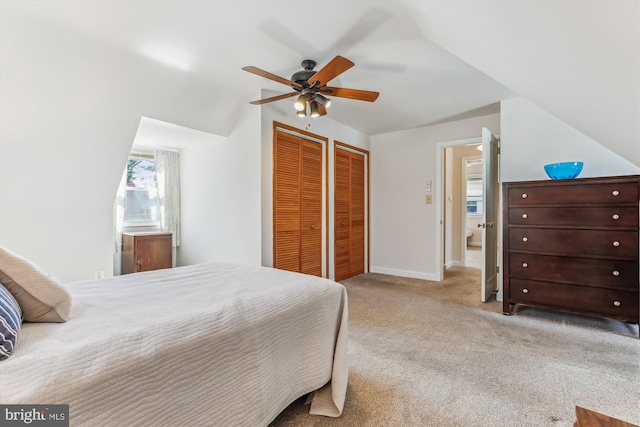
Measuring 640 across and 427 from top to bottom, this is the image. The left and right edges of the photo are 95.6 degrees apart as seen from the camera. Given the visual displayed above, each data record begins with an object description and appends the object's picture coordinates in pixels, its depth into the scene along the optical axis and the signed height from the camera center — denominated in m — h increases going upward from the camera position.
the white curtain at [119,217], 3.93 -0.04
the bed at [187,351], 0.77 -0.45
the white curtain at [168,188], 4.29 +0.38
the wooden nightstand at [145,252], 3.71 -0.50
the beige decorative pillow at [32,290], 0.98 -0.26
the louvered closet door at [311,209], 3.99 +0.05
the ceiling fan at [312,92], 2.44 +1.08
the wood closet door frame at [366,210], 5.21 +0.03
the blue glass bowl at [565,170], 2.77 +0.40
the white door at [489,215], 3.41 -0.05
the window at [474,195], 8.67 +0.51
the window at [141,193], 4.24 +0.31
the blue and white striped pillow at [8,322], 0.78 -0.31
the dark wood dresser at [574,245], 2.46 -0.32
